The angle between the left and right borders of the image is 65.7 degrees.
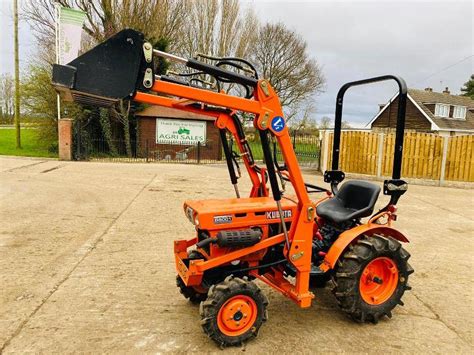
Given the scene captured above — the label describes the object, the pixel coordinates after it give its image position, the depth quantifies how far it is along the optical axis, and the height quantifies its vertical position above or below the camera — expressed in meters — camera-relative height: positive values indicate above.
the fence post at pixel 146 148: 16.77 -0.43
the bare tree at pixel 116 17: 16.77 +5.61
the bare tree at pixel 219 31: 23.31 +7.28
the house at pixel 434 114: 29.33 +3.04
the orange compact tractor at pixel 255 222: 2.34 -0.64
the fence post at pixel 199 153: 16.45 -0.54
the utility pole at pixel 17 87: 17.44 +2.20
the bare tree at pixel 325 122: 35.56 +2.36
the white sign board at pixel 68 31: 12.62 +3.63
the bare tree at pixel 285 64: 26.90 +5.95
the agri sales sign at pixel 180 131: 17.36 +0.43
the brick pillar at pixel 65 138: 14.31 -0.09
